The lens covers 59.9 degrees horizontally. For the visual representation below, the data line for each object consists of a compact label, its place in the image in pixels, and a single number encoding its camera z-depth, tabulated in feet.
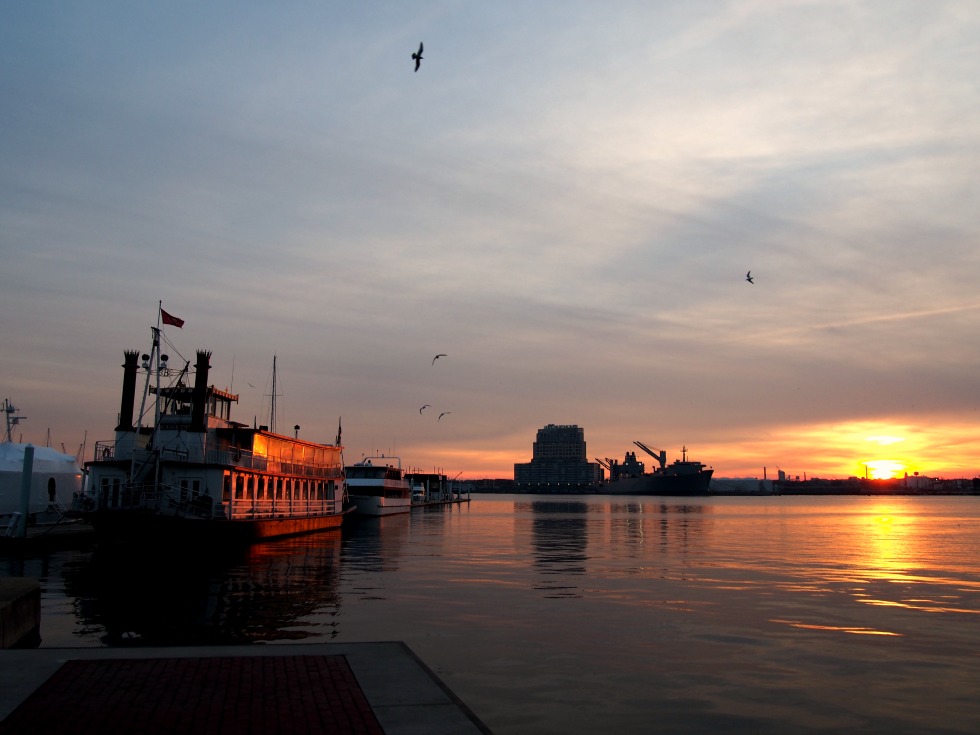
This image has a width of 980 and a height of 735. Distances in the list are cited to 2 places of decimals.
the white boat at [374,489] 309.22
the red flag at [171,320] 151.53
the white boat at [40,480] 187.32
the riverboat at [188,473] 137.69
